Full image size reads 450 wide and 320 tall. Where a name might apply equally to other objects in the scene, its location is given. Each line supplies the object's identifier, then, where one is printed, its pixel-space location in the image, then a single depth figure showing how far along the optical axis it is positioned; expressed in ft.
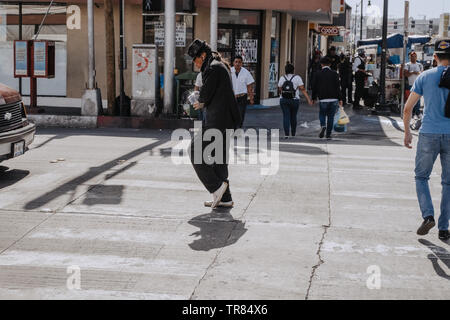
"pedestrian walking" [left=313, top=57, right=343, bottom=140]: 47.44
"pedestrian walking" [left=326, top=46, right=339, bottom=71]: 69.75
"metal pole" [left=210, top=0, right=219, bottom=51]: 56.54
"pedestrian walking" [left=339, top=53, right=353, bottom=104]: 76.74
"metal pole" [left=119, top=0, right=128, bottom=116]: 55.72
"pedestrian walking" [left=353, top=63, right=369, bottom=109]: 73.87
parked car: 31.12
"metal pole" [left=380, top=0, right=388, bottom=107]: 67.31
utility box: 56.85
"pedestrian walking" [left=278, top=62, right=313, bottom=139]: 47.43
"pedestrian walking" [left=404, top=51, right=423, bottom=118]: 66.03
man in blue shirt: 21.61
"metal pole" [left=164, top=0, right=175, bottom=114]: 57.21
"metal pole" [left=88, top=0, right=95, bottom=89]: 56.54
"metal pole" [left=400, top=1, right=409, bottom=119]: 60.97
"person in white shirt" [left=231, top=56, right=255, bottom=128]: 48.49
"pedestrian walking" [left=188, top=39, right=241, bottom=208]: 25.66
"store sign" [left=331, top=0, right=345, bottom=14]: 71.15
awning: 94.84
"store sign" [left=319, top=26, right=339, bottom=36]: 109.81
